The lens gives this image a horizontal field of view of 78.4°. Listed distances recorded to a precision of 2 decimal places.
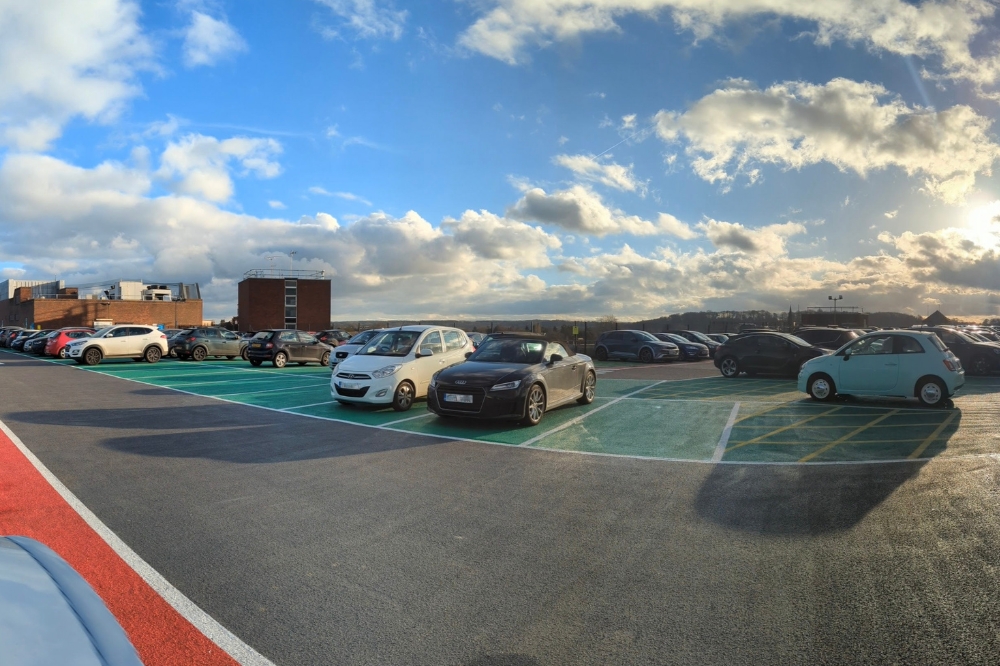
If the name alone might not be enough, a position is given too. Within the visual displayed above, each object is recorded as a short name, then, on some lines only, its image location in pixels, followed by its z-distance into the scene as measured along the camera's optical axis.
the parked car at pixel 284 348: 24.52
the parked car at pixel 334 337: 29.64
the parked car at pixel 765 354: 18.77
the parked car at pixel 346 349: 21.15
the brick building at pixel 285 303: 69.25
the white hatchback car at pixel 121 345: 25.84
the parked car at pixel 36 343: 34.28
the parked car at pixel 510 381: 9.98
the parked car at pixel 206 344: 28.73
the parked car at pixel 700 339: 33.81
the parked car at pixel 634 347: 28.36
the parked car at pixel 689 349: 29.88
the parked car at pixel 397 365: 12.00
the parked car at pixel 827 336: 20.66
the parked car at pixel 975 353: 19.03
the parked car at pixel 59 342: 30.75
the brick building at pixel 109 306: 76.94
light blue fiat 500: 11.98
